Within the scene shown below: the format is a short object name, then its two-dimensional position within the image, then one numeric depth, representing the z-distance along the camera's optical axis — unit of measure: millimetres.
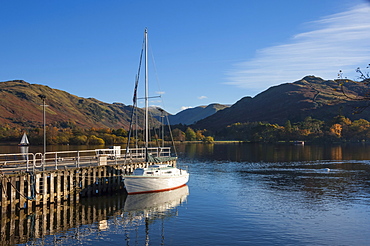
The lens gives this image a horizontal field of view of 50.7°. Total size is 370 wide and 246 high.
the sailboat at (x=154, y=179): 39500
